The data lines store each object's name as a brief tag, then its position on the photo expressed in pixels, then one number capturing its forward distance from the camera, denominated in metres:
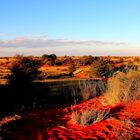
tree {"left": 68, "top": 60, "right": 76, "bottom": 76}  20.68
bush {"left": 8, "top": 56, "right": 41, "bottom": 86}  9.74
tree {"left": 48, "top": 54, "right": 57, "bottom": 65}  32.19
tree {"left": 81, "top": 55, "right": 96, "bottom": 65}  29.10
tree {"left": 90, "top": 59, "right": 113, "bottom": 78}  17.65
